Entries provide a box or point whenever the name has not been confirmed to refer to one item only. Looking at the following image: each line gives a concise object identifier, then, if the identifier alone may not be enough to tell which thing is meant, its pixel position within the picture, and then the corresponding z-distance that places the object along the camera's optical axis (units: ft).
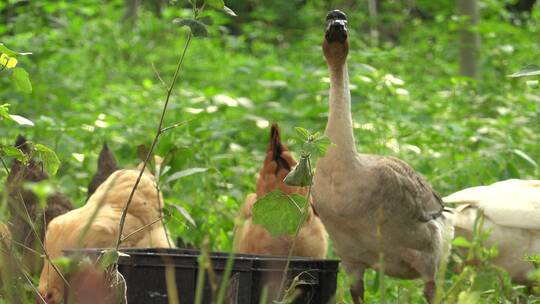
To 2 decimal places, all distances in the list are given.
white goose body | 29.81
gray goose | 25.32
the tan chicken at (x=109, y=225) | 26.94
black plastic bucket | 21.39
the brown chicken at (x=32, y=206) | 29.19
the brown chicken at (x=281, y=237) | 29.30
